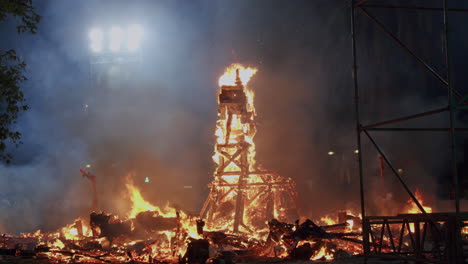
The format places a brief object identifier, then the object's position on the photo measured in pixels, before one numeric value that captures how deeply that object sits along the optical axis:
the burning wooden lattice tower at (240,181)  24.83
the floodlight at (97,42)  52.68
